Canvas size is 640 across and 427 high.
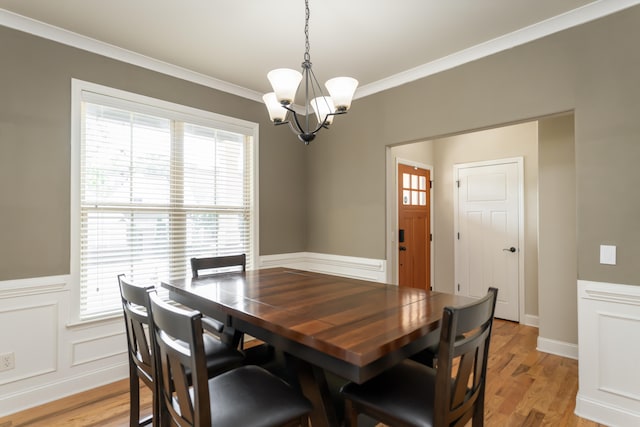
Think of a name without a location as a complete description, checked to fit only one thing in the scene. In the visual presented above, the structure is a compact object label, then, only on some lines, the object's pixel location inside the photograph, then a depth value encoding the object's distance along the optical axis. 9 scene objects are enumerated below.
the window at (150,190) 2.57
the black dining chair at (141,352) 1.48
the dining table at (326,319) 1.14
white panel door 4.08
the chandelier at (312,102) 1.73
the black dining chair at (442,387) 1.14
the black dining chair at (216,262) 2.46
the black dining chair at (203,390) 1.10
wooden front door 4.31
